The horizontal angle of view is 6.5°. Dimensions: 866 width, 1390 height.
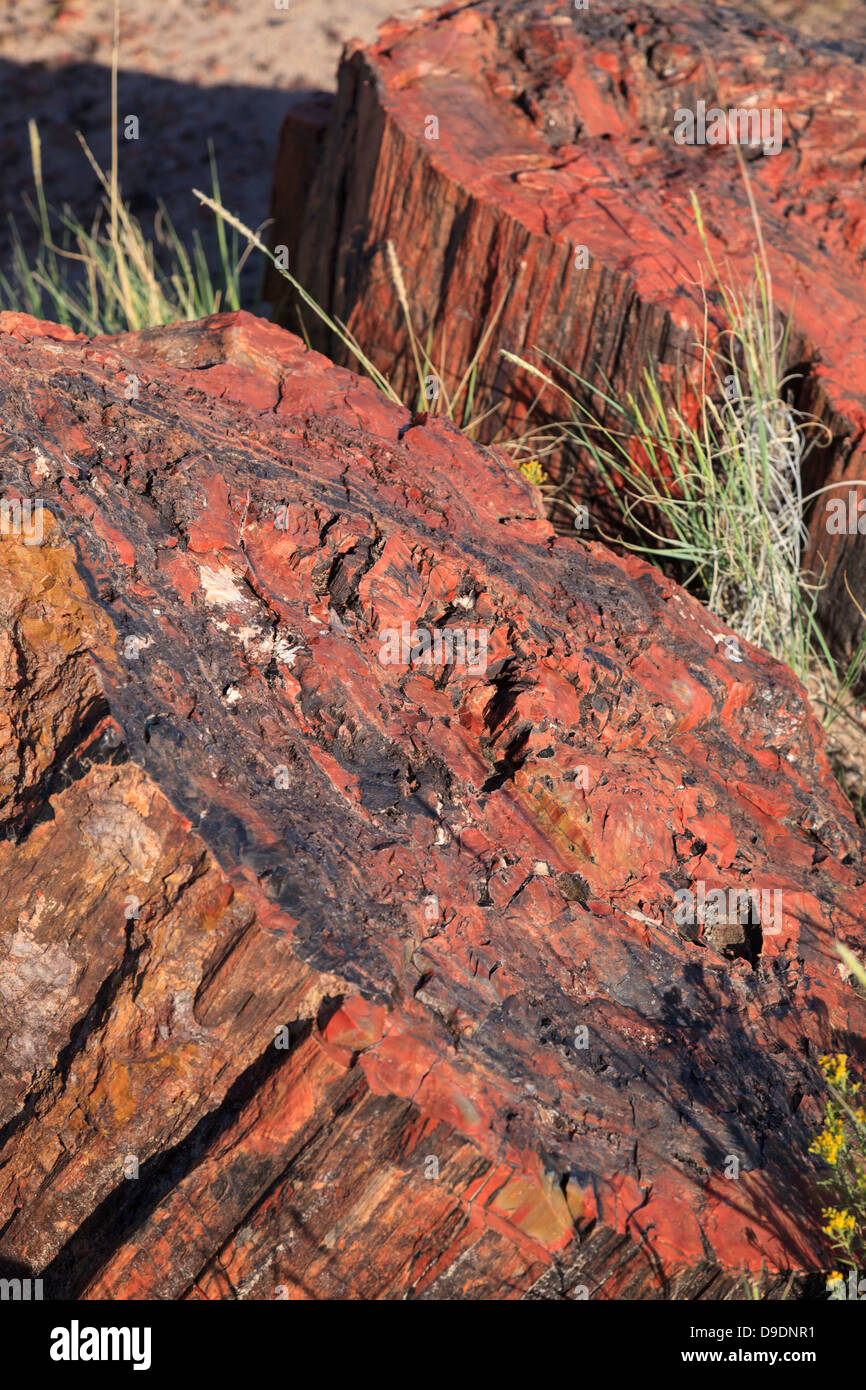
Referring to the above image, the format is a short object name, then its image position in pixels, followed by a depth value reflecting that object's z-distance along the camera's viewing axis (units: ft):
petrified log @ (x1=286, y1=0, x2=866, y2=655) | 20.29
